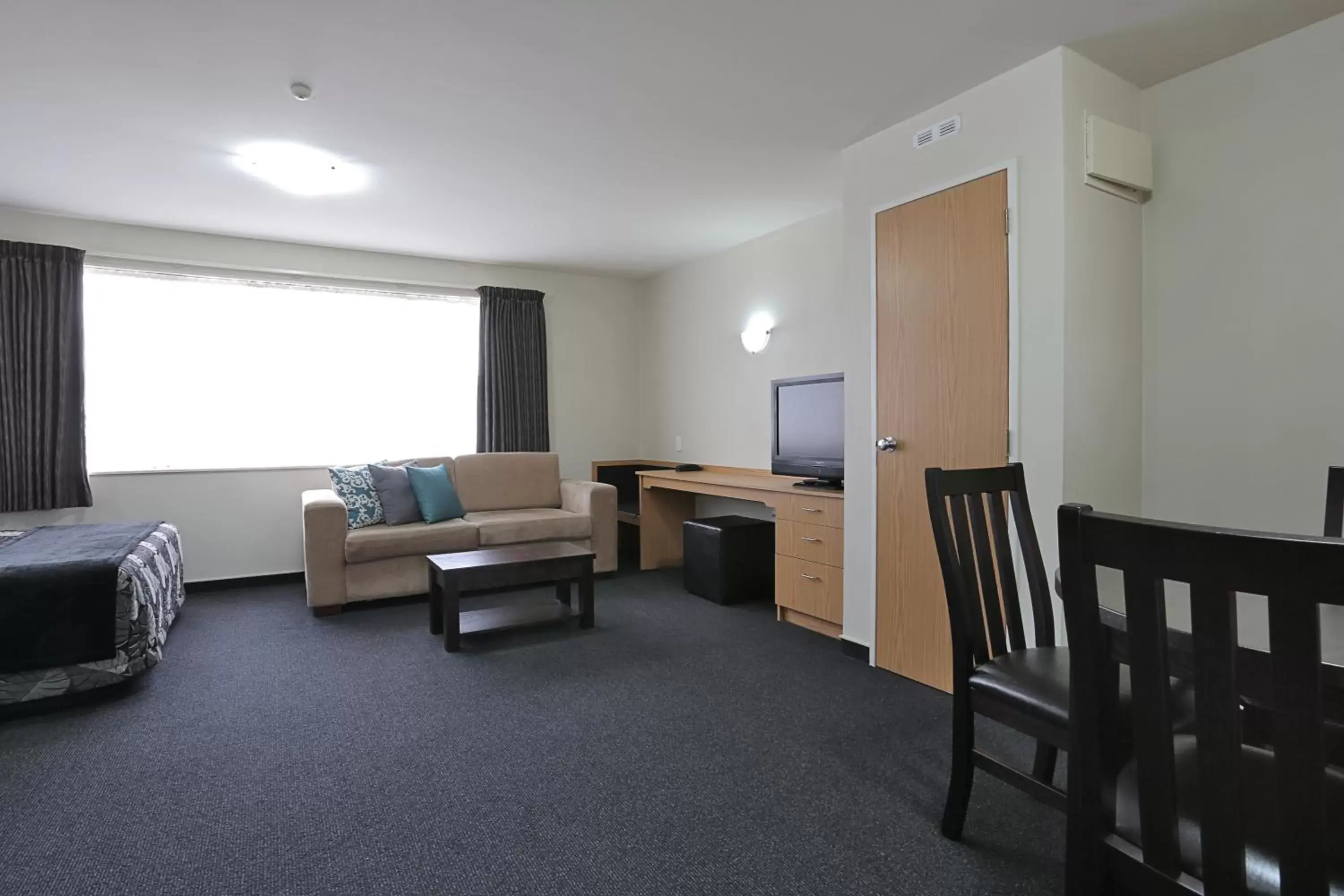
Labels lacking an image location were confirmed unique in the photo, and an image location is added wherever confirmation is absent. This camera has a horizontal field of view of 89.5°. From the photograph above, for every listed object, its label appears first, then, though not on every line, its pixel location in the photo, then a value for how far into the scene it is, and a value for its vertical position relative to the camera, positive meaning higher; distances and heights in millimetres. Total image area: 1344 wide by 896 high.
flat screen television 3764 +89
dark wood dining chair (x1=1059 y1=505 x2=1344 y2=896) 756 -360
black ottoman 4176 -729
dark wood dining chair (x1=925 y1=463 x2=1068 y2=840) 1631 -468
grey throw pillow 4418 -314
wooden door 2605 +275
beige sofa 3971 -530
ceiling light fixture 3221 +1405
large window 4434 +541
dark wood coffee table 3361 -688
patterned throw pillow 4328 -312
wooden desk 3428 -535
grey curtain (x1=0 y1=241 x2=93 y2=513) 4020 +430
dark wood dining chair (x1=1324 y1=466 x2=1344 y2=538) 1715 -161
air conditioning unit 2434 +1039
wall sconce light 4707 +780
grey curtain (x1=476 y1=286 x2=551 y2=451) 5480 +585
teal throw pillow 4500 -322
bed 2617 -828
